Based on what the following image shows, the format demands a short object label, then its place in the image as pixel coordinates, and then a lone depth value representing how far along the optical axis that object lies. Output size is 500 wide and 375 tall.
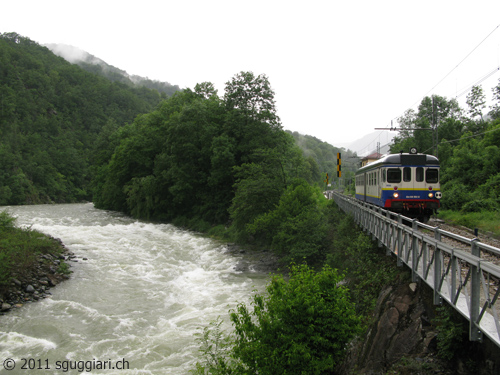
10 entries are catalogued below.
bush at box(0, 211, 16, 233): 19.90
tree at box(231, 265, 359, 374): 7.20
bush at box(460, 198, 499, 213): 19.69
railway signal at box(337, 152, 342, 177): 27.25
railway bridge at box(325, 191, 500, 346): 4.86
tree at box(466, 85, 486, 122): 54.28
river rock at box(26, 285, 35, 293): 14.46
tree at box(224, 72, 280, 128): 34.00
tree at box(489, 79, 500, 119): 48.58
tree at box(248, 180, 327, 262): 18.94
